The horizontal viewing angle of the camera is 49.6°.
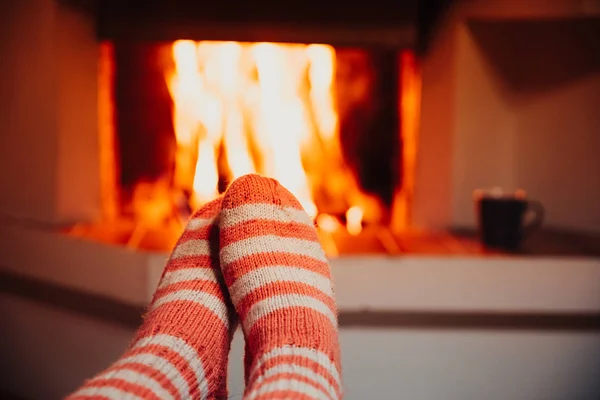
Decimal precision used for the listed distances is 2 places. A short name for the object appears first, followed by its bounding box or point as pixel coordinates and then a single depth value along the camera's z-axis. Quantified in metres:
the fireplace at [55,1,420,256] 1.27
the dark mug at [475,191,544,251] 1.03
